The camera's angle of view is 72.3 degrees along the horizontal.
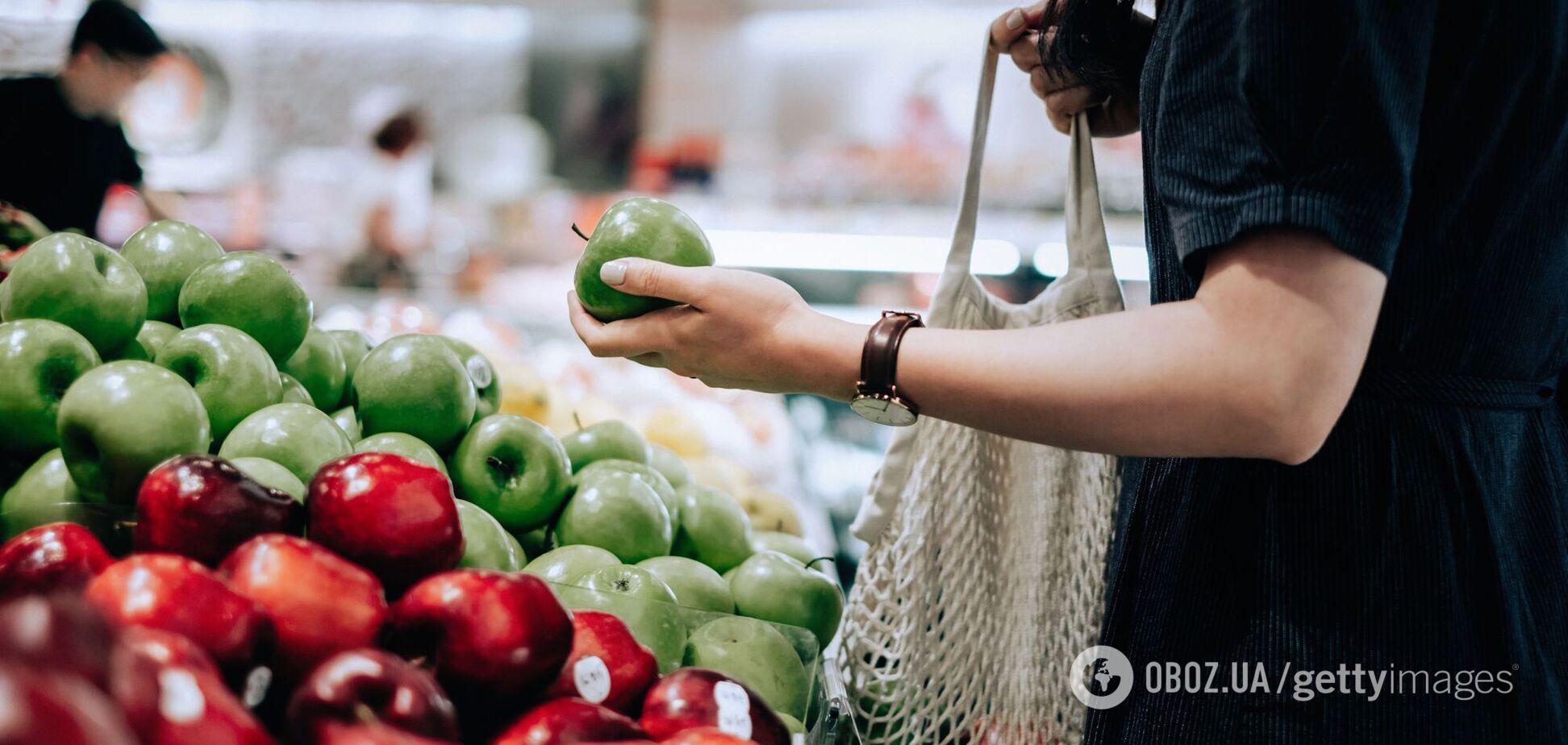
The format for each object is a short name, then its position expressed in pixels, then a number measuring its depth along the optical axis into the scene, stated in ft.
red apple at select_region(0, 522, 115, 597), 2.39
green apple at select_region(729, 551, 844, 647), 4.29
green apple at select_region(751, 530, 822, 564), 5.05
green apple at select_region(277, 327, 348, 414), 4.27
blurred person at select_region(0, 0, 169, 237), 9.78
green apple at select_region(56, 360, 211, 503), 3.13
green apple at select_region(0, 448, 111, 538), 3.33
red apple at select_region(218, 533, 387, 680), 2.27
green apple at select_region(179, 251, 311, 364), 3.94
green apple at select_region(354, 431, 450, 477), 3.91
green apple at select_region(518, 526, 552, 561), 4.38
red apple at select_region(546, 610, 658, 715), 2.63
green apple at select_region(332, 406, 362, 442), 4.27
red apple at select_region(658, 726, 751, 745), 2.36
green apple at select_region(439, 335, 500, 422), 4.61
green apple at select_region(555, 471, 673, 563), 4.18
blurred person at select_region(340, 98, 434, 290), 15.71
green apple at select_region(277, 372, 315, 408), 3.98
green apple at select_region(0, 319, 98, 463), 3.34
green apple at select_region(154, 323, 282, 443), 3.65
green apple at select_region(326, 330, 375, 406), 4.62
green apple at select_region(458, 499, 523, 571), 3.57
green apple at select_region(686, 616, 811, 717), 3.35
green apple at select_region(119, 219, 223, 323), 4.14
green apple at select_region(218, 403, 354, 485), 3.47
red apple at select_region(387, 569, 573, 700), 2.36
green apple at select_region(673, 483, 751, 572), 4.71
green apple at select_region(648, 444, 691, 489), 5.38
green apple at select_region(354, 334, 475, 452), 4.12
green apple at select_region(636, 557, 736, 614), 4.09
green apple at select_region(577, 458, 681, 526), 4.53
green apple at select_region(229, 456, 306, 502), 3.23
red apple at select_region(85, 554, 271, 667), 2.01
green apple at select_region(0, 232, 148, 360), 3.55
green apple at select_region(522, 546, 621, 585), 3.79
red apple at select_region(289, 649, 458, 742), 1.88
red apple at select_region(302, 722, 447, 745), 1.78
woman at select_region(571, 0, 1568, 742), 2.54
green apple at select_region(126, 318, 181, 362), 3.88
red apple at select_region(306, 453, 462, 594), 2.67
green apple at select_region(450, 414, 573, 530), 4.13
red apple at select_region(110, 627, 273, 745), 1.50
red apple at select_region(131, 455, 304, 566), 2.52
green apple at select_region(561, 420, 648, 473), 4.92
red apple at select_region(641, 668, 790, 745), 2.63
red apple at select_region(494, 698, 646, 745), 2.28
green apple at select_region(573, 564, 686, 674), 3.19
